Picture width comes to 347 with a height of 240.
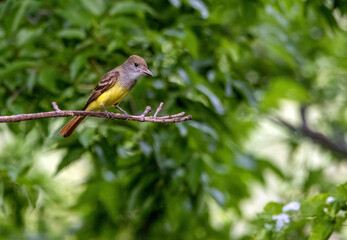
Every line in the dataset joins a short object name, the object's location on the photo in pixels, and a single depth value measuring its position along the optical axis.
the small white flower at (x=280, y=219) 7.11
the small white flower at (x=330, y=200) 6.68
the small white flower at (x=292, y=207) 6.95
